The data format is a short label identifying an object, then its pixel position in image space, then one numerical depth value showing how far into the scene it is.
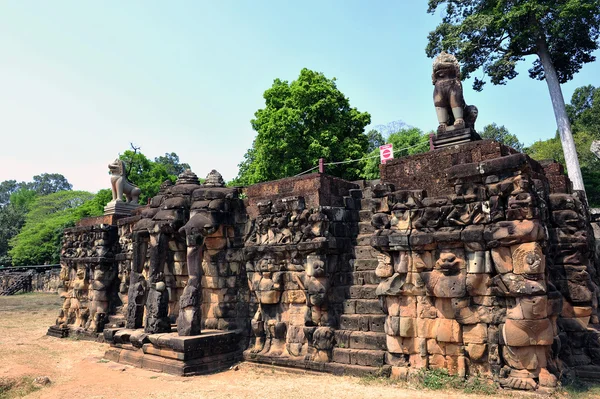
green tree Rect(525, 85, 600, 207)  21.72
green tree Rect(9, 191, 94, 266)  41.00
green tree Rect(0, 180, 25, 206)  87.12
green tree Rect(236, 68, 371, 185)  25.17
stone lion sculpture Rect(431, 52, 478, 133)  7.78
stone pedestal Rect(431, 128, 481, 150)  7.48
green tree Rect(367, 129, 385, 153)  46.41
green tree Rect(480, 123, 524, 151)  43.91
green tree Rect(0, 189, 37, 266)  54.81
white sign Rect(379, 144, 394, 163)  18.40
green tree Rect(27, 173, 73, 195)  87.06
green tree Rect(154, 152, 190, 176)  63.81
